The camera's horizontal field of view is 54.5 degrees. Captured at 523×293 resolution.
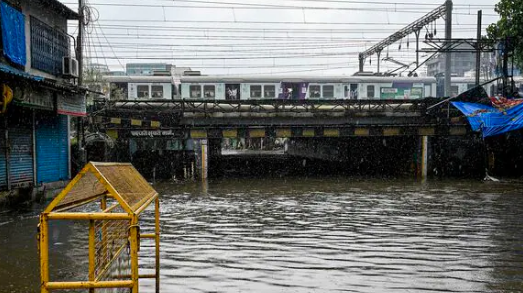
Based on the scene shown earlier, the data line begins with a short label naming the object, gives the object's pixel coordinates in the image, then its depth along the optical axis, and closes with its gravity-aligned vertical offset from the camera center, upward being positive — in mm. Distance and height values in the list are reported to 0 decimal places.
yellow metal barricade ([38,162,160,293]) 4055 -673
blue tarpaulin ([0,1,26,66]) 14812 +3048
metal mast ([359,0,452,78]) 28234 +6749
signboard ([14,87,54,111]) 14611 +1095
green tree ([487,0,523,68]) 27062 +5977
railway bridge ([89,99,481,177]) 26562 +454
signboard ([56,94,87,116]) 18203 +1086
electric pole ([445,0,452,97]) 27625 +5976
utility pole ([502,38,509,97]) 27297 +3711
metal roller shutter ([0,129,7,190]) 15516 -938
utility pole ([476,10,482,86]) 28438 +4756
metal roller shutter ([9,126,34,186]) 16156 -729
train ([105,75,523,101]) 29656 +2775
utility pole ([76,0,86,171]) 20344 +3249
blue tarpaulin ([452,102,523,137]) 24312 +708
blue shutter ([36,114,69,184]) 18281 -570
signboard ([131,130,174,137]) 26328 +20
